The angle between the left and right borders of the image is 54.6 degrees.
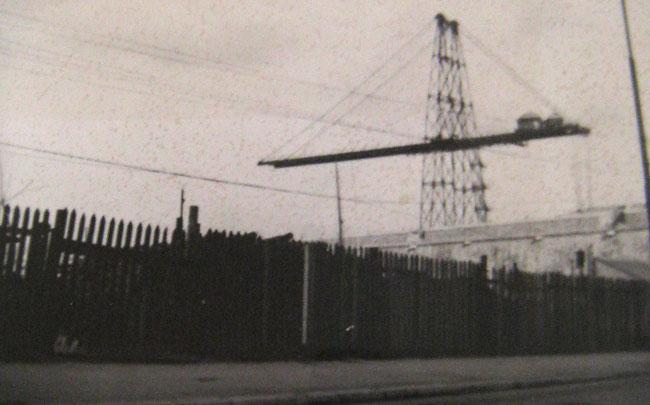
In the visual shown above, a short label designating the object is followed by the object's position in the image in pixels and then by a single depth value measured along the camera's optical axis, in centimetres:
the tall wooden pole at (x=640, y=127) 1510
